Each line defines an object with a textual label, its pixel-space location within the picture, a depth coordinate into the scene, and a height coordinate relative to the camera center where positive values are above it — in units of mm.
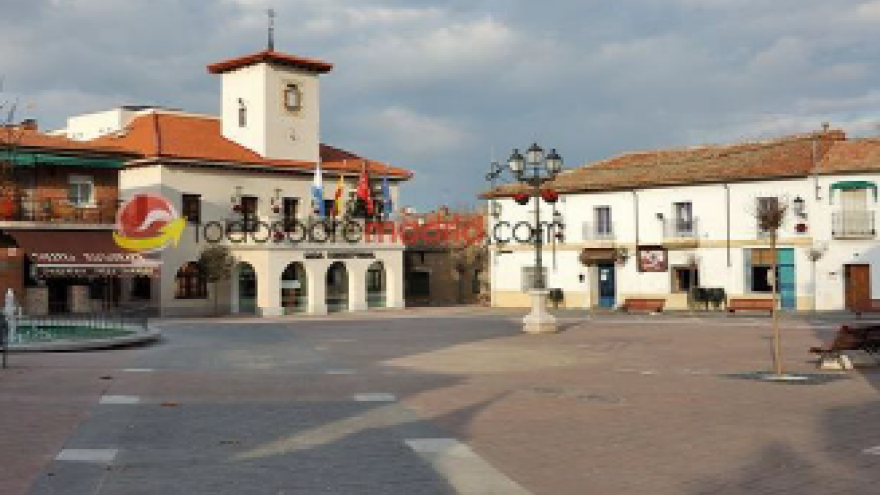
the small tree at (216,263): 40812 +306
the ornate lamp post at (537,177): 25734 +2727
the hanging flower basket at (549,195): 27198 +2267
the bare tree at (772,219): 16031 +858
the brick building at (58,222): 35438 +2030
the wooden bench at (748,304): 38438 -1738
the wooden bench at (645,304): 41794 -1842
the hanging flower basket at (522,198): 26791 +2137
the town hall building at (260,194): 42062 +3881
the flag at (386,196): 48125 +4007
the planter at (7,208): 33594 +2464
